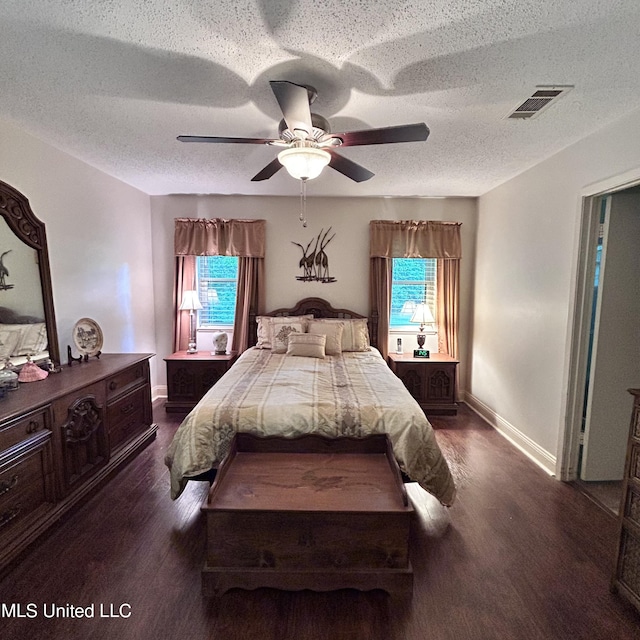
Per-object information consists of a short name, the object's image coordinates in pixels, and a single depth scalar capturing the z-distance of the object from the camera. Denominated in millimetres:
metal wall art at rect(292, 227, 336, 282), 4457
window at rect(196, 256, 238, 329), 4516
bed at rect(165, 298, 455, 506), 2238
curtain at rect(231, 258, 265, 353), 4395
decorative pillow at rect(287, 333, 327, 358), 3678
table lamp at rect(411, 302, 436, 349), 4246
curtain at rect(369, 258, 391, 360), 4410
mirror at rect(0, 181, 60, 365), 2398
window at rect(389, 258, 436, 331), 4523
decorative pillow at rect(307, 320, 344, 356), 3838
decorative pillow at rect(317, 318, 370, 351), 4035
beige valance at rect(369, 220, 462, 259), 4363
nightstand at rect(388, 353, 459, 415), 4129
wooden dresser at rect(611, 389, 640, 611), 1615
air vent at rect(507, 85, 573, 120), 1931
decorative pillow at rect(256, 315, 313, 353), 4075
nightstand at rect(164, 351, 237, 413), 4066
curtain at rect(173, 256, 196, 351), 4395
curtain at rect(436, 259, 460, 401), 4422
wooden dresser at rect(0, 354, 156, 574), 1896
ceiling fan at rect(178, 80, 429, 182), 1743
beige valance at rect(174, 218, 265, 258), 4355
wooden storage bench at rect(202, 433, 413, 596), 1654
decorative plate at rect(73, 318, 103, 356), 2994
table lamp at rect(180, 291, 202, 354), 4285
